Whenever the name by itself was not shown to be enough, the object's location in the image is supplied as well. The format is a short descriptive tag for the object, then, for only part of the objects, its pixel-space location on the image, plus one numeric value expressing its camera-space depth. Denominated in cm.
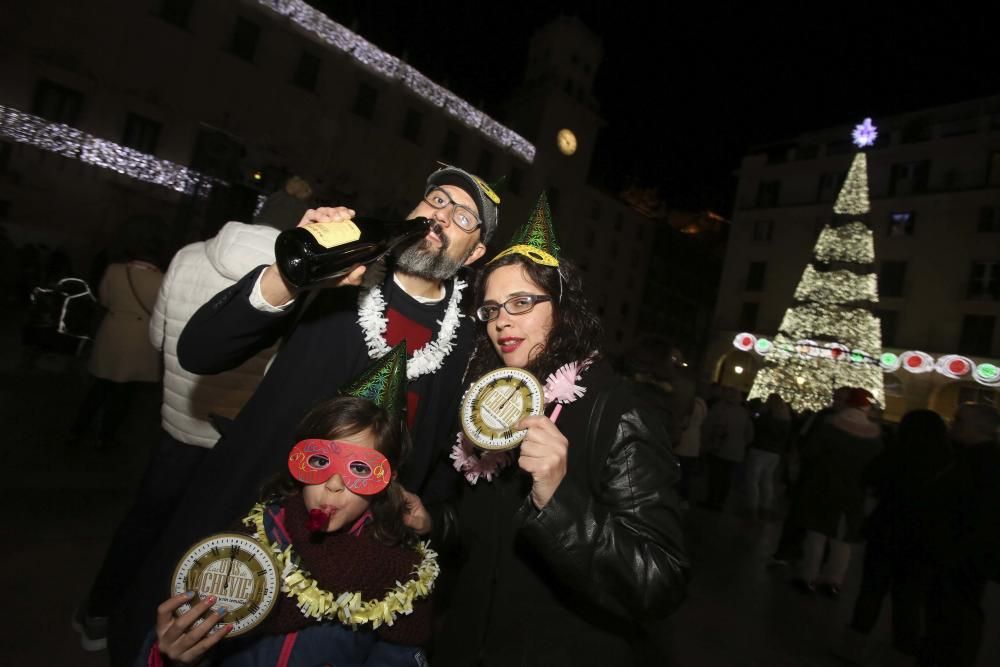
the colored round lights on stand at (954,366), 2146
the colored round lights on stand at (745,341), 2770
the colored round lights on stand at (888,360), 2206
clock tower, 2958
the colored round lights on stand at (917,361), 2230
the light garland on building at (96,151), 1722
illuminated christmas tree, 2034
